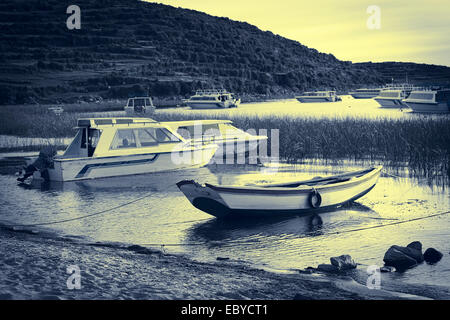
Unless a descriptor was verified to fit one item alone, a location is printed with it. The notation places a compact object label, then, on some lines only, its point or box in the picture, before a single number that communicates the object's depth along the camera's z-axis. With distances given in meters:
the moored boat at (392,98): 74.75
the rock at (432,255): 11.12
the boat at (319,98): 112.31
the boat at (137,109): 57.75
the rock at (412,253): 11.02
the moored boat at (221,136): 26.17
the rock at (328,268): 10.41
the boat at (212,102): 83.69
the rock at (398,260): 10.74
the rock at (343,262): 10.49
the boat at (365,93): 139.88
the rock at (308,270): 10.39
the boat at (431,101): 52.31
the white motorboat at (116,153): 21.72
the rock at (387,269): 10.56
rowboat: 14.38
